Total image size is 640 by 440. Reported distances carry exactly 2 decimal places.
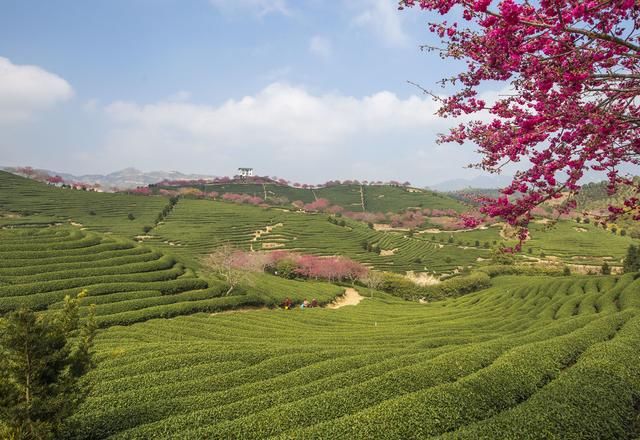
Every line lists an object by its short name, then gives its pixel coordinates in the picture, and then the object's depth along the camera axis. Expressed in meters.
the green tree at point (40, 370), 6.41
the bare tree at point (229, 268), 36.66
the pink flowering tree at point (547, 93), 4.74
